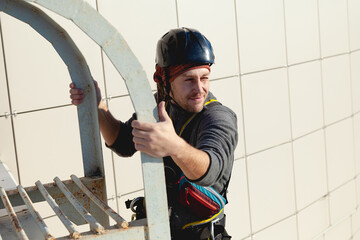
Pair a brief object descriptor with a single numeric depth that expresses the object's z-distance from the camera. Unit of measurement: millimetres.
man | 3680
